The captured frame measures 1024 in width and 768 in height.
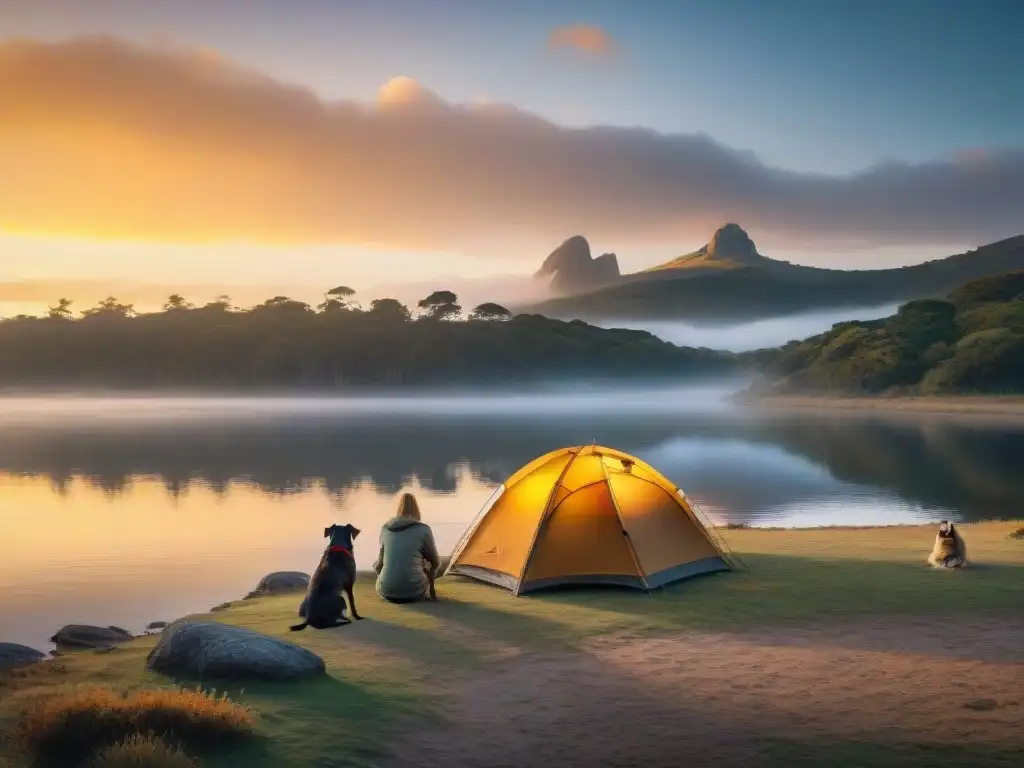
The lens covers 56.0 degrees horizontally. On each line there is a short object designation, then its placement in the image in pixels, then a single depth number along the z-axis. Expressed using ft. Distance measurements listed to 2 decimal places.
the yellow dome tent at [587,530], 44.73
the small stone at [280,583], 55.06
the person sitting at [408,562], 42.57
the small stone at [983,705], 26.59
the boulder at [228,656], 29.43
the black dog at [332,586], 37.83
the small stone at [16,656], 37.68
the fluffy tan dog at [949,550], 48.34
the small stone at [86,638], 45.24
